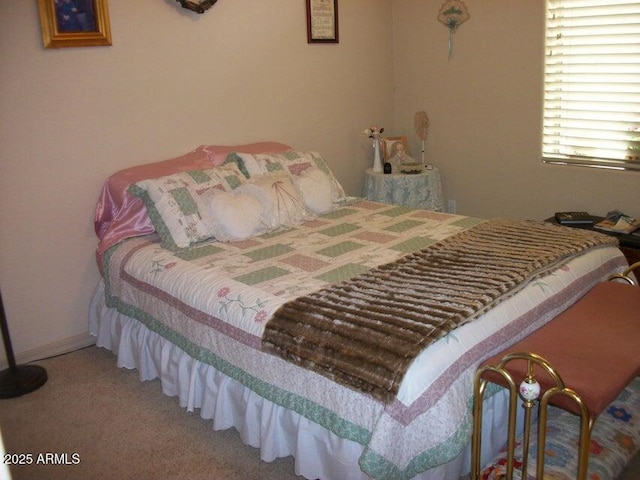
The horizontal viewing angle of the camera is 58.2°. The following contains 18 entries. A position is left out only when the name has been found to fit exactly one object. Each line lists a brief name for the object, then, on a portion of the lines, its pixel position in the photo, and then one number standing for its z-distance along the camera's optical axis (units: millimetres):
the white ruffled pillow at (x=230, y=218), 2887
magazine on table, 3266
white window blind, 3357
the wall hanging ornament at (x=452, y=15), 4039
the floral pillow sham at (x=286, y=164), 3309
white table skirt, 4039
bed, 1727
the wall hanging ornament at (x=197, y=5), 3162
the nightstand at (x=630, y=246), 3162
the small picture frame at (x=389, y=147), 4292
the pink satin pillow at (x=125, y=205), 2932
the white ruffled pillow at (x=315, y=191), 3270
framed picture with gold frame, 2736
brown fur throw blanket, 1736
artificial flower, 4199
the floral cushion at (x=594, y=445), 1805
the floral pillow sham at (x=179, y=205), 2793
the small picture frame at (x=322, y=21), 3881
